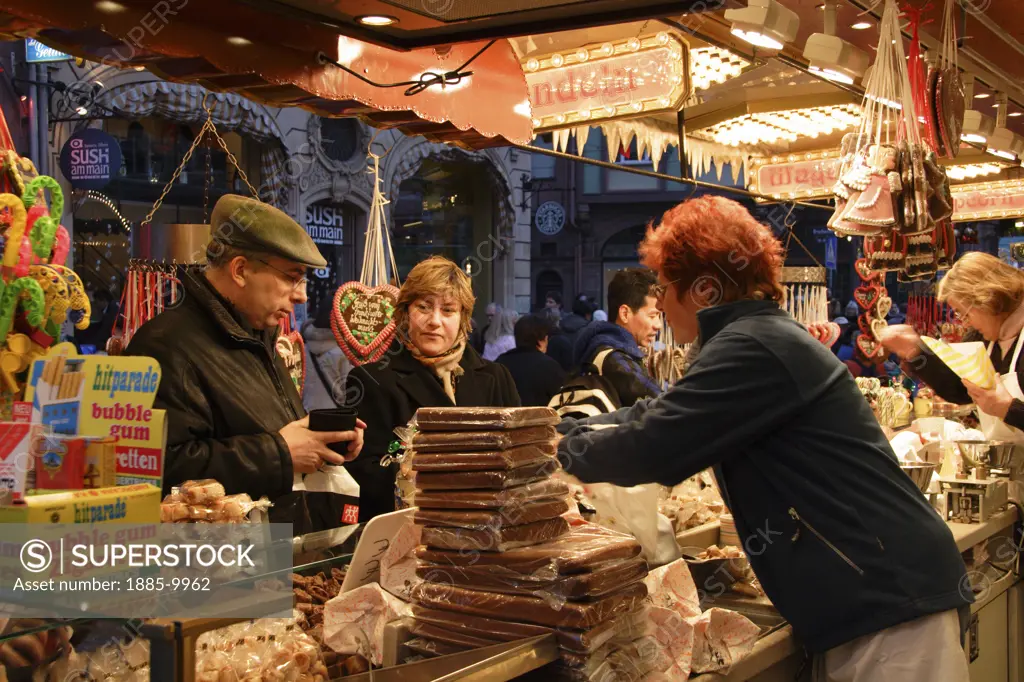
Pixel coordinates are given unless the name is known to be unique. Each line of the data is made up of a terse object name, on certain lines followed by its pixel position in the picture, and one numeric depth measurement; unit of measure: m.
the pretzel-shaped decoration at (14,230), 2.04
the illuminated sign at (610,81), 4.28
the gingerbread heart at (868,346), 7.09
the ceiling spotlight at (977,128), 5.68
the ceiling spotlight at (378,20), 2.47
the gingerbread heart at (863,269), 5.37
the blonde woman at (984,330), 4.51
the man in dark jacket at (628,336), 4.57
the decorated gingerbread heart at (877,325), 6.91
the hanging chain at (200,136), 5.46
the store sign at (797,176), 6.74
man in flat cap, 2.54
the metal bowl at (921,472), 3.80
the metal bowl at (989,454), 4.29
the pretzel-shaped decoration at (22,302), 2.05
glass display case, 1.40
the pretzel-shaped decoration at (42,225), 2.08
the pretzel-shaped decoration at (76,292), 2.19
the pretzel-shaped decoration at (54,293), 2.12
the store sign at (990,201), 8.06
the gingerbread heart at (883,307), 6.94
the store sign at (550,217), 26.52
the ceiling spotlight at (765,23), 3.59
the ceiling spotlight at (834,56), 4.05
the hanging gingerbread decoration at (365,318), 5.27
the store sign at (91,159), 8.95
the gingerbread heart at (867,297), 6.79
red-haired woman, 2.11
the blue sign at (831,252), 25.36
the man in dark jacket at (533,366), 7.53
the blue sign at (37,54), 9.11
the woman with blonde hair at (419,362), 3.56
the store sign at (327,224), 13.60
